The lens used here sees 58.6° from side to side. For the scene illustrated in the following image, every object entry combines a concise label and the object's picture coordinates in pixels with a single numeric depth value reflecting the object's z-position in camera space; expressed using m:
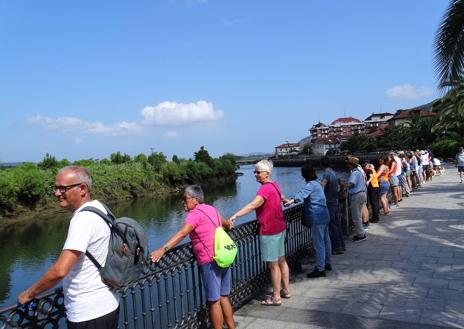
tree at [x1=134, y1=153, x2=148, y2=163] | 60.50
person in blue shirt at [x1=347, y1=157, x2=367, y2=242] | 8.25
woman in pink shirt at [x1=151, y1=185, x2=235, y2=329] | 3.96
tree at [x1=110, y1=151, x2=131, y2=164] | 62.24
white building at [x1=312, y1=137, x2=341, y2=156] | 134.88
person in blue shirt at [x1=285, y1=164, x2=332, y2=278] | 5.89
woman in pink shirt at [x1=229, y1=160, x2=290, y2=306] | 4.96
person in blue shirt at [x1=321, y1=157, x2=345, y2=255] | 6.82
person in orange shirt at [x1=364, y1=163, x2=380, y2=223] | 10.09
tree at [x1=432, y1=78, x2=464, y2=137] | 29.47
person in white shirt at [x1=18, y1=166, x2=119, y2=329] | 2.48
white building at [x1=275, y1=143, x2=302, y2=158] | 180.75
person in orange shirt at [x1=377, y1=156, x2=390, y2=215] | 10.64
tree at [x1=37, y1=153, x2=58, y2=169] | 48.95
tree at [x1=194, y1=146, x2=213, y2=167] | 77.00
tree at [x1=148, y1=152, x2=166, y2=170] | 59.19
